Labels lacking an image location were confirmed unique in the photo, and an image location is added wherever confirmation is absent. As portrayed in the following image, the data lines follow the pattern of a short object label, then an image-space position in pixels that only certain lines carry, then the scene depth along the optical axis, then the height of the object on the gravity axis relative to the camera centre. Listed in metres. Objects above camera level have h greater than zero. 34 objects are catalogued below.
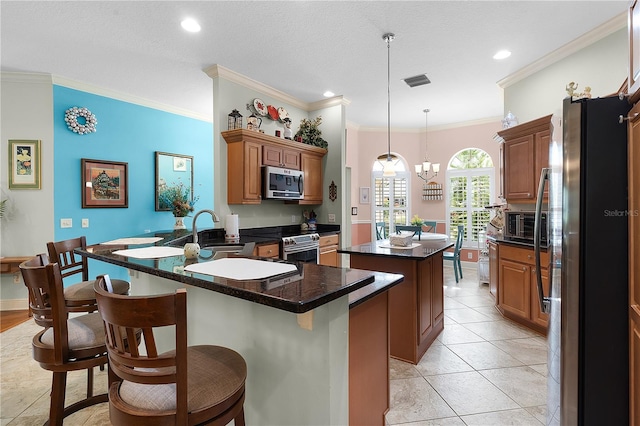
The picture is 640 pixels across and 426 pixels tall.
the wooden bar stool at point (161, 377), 0.91 -0.60
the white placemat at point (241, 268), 1.34 -0.27
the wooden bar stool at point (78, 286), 1.99 -0.52
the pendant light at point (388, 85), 3.15 +1.76
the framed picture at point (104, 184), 4.17 +0.40
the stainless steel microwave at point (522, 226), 3.49 -0.19
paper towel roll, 3.69 -0.18
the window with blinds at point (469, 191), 6.45 +0.41
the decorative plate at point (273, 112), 4.49 +1.45
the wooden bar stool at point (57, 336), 1.42 -0.62
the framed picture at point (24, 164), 3.87 +0.61
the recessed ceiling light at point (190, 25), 2.83 +1.74
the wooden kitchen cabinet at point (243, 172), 3.89 +0.50
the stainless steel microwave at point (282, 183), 4.14 +0.40
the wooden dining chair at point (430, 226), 6.35 -0.31
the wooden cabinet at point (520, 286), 3.17 -0.83
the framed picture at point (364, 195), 7.04 +0.37
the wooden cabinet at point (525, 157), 3.48 +0.63
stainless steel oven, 4.01 -0.49
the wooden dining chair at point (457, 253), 5.31 -0.73
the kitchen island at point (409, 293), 2.65 -0.72
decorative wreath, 3.99 +1.21
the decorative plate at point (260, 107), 4.26 +1.45
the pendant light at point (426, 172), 6.89 +0.90
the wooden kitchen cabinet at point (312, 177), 4.88 +0.55
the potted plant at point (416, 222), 4.57 -0.17
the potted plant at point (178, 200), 4.43 +0.20
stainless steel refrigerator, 1.32 -0.24
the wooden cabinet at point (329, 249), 4.71 -0.58
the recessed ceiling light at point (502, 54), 3.52 +1.79
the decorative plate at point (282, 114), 4.66 +1.47
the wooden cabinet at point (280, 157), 4.20 +0.78
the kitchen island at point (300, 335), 1.20 -0.57
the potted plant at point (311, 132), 5.07 +1.30
